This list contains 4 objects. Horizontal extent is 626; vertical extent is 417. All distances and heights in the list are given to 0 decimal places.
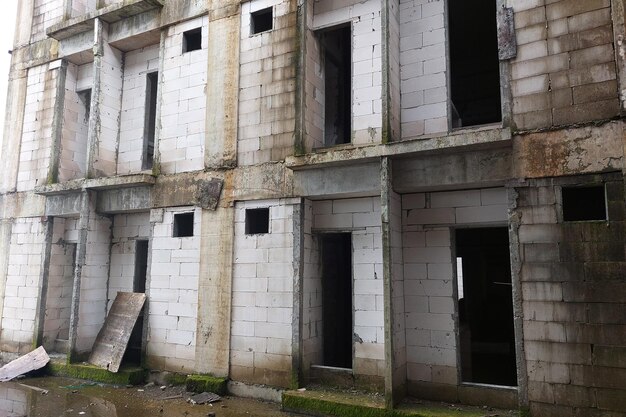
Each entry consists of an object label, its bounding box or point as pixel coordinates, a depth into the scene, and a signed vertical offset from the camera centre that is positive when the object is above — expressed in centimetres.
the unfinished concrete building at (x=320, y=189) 571 +134
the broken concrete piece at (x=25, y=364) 902 -198
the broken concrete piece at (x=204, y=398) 738 -216
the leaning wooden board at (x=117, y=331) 870 -125
